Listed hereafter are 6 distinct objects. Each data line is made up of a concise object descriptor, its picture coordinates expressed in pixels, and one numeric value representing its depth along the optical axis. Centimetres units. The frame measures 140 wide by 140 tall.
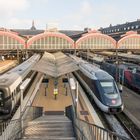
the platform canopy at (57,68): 3098
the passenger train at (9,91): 2177
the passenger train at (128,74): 3753
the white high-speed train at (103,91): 2497
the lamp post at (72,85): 1998
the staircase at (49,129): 1584
